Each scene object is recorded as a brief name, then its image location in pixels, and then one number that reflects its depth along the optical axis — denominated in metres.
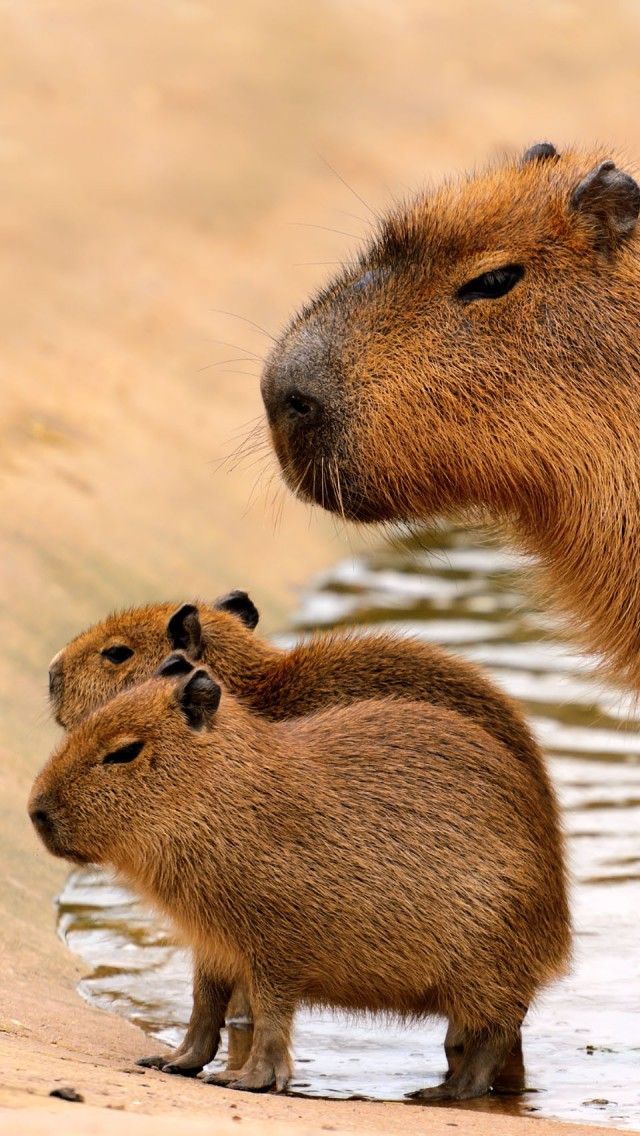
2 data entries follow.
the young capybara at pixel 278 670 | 9.05
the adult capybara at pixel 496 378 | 8.15
